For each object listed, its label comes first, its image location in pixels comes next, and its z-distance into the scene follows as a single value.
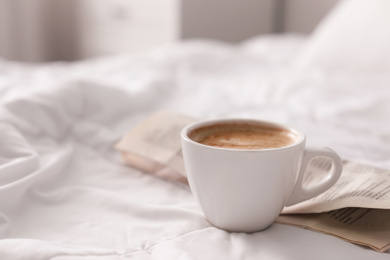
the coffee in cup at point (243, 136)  0.52
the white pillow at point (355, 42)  1.23
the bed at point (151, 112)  0.48
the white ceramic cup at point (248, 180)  0.47
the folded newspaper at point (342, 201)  0.50
